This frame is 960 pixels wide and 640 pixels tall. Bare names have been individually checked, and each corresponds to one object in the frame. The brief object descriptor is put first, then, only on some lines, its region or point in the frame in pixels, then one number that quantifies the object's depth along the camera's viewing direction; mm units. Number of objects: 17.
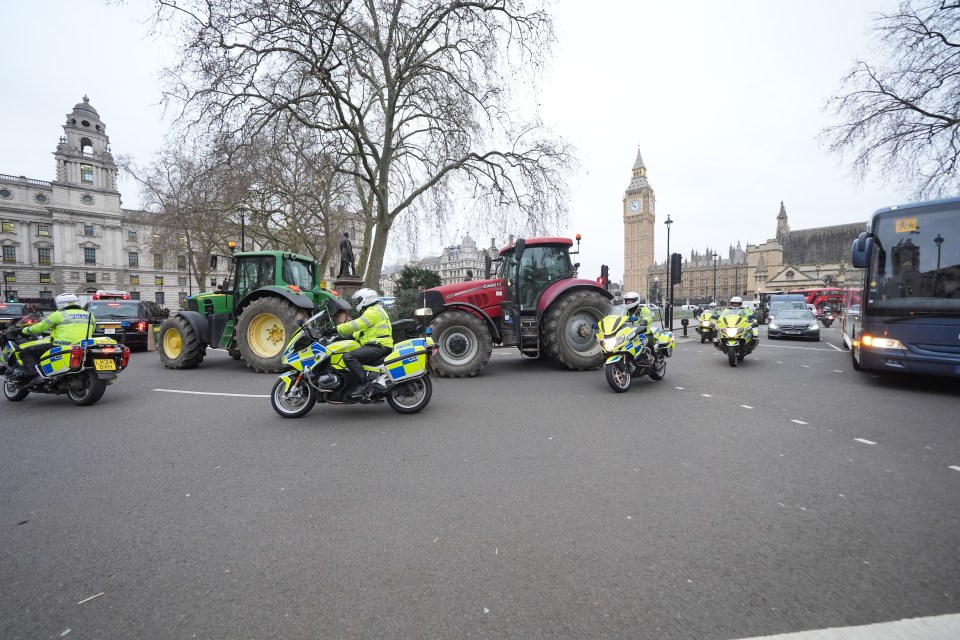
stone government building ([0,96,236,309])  57469
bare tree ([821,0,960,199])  13375
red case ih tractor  8600
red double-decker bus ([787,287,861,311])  38000
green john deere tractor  8844
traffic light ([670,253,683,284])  17748
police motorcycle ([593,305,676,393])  7066
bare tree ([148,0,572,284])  12898
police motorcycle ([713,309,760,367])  9758
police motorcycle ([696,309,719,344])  15578
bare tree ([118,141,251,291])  14930
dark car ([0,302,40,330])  15650
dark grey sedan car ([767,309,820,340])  16578
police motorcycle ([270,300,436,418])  5504
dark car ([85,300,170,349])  13156
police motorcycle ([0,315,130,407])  6117
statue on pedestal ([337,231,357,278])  16141
